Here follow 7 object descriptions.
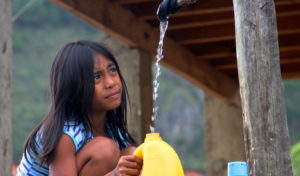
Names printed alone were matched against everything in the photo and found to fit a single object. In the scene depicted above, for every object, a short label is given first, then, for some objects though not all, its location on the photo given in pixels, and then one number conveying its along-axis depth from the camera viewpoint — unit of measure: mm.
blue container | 2274
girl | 2428
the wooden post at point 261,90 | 2246
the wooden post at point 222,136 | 4959
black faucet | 2393
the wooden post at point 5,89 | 2473
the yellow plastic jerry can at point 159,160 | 2276
